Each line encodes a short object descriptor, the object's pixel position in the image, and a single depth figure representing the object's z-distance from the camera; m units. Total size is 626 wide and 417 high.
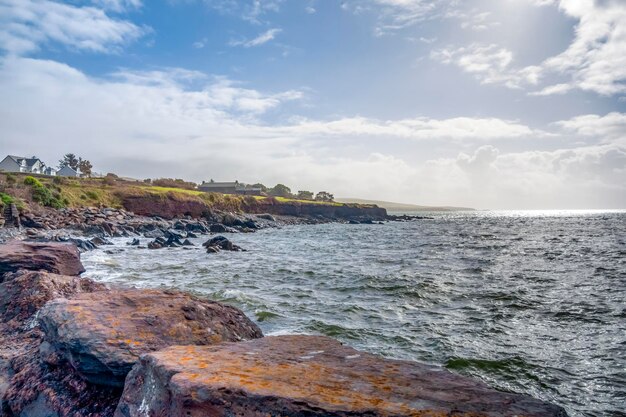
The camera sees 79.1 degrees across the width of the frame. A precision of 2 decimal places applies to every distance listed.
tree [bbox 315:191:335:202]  183.62
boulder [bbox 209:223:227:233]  53.69
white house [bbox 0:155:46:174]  92.88
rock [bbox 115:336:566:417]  3.31
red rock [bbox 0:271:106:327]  7.46
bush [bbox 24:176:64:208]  40.75
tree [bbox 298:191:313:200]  190.62
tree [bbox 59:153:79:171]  124.18
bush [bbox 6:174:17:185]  41.43
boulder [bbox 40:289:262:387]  4.79
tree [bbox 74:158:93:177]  110.00
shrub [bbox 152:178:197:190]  97.00
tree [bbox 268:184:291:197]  178.65
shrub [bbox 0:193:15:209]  32.29
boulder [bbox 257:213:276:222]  83.53
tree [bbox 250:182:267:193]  168.31
